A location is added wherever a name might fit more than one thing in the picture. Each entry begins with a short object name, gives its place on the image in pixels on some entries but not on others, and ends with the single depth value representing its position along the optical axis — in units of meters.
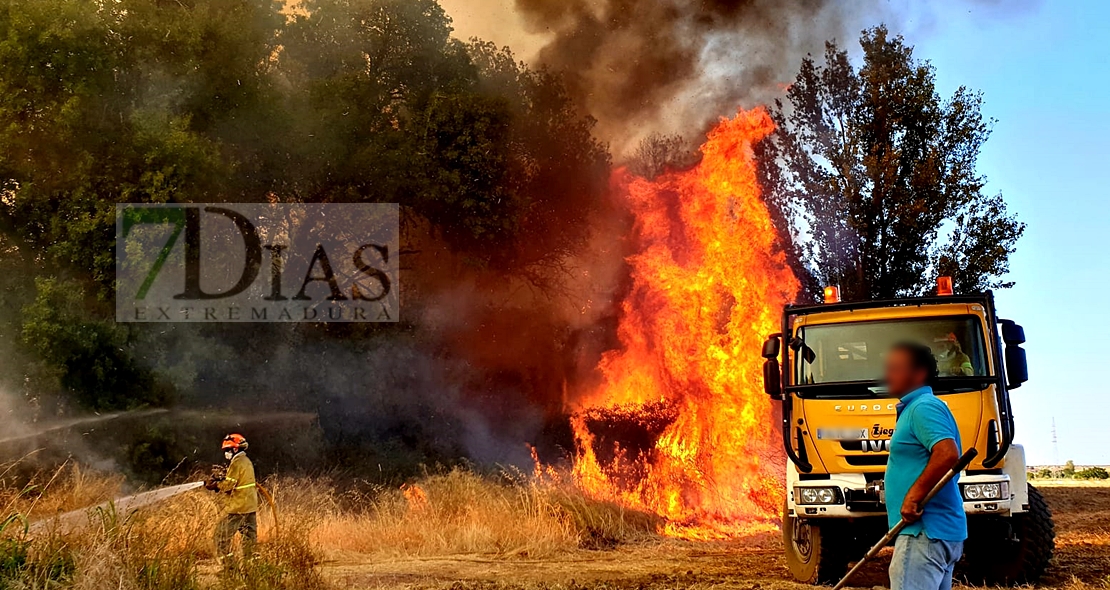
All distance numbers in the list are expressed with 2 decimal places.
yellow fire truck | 9.69
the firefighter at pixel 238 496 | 12.09
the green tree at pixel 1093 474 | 41.17
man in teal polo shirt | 5.68
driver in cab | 10.04
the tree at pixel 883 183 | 20.73
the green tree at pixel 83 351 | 17.44
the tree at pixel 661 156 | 22.66
